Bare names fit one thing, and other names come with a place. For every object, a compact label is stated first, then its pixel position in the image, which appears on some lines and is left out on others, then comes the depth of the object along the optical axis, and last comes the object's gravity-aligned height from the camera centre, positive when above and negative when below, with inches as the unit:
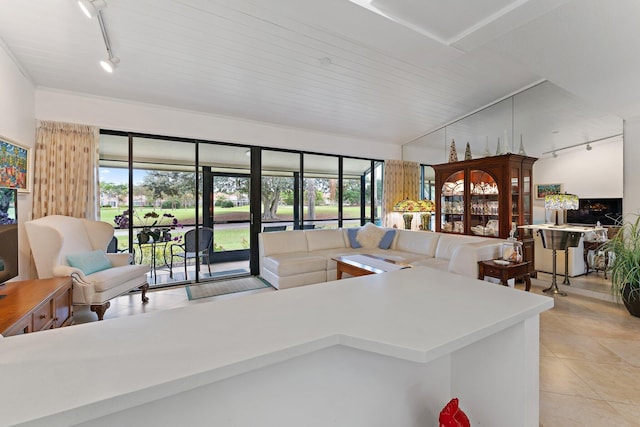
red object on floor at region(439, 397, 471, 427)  37.5 -27.5
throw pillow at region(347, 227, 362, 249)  197.8 -17.0
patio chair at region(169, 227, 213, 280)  177.0 -21.1
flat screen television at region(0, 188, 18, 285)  73.5 -9.2
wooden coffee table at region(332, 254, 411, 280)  130.0 -25.2
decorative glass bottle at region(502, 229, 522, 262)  128.0 -17.6
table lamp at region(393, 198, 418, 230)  217.3 +3.0
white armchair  111.8 -21.2
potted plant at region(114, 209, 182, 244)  160.9 -7.4
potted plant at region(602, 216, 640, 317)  115.9 -22.6
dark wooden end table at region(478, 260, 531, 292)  122.7 -25.7
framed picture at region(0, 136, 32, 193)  103.9 +19.0
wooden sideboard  67.3 -24.7
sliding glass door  160.9 +11.2
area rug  153.5 -43.4
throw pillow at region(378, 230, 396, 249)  195.3 -19.4
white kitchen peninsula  23.5 -13.7
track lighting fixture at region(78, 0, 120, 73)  80.9 +60.1
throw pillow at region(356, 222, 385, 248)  197.2 -16.4
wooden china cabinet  168.1 +10.6
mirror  141.6 +43.1
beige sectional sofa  139.4 -23.9
